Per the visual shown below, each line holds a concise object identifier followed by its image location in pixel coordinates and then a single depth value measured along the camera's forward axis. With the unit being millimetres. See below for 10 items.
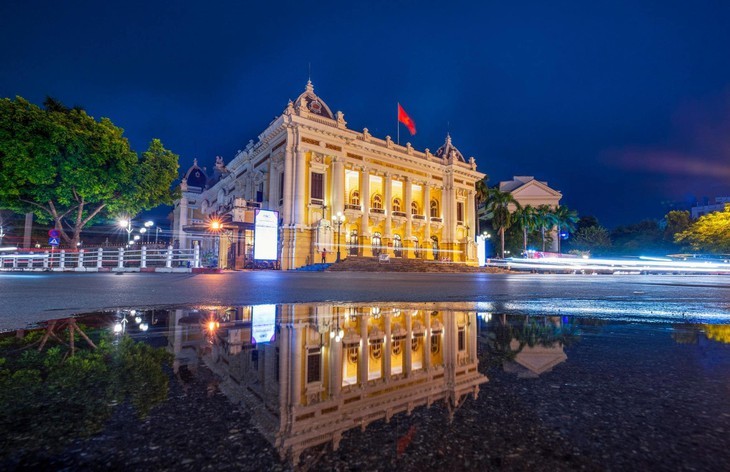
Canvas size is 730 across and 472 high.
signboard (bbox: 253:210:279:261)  23219
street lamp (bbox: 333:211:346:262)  28238
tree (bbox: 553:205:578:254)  50250
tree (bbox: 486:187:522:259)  43281
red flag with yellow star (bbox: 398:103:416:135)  35594
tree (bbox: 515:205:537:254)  46844
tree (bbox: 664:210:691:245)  48106
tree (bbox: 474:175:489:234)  44156
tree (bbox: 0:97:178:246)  18016
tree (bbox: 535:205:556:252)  47875
